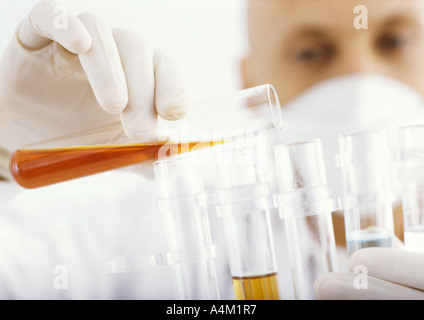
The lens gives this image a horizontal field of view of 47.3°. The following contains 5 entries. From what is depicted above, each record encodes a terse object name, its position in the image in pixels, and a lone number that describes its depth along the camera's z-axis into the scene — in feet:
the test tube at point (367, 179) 1.61
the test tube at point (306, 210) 1.53
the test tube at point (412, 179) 1.64
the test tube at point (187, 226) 1.58
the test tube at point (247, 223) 1.52
